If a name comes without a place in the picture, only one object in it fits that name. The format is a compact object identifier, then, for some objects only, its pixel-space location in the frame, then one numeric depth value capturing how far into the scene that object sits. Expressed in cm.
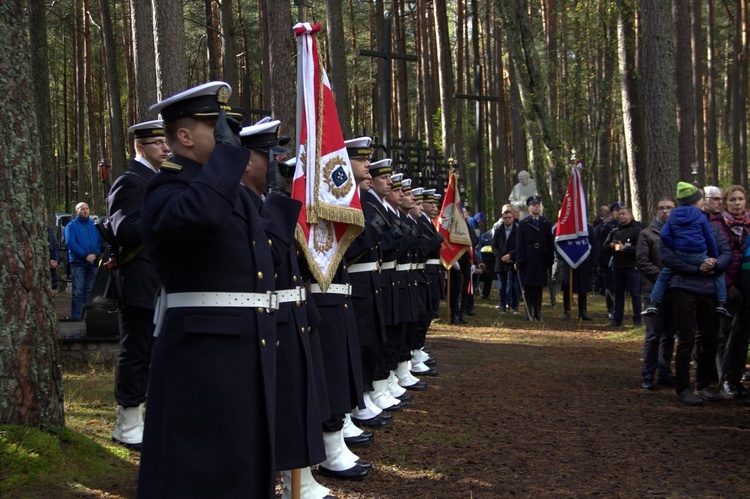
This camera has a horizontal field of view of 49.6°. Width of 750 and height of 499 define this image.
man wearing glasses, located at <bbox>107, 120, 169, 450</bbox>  574
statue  2544
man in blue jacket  1363
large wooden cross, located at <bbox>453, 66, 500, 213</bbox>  2395
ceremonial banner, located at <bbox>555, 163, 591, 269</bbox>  1565
